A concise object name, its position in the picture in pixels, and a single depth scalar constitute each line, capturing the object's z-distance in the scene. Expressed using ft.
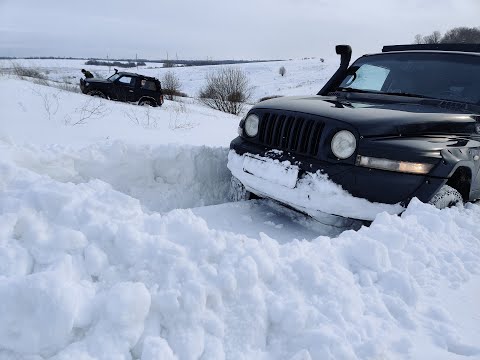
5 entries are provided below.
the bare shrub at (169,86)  73.41
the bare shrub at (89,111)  19.09
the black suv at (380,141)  9.55
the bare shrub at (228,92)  51.80
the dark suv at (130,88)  50.60
